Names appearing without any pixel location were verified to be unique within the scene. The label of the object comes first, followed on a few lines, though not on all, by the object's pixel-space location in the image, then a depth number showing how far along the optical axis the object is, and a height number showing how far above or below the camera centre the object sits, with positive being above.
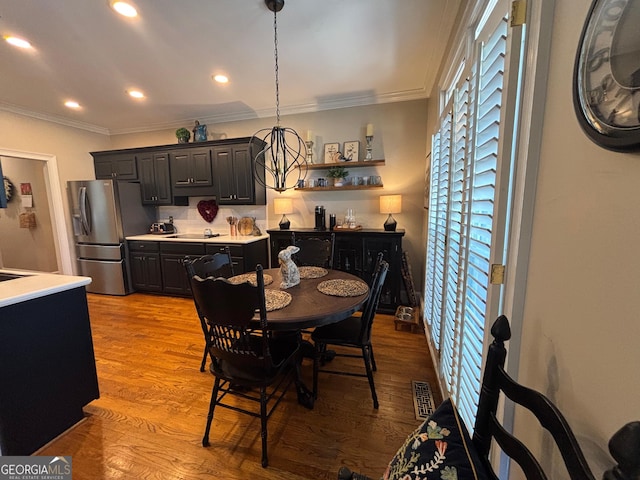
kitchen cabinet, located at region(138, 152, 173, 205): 4.17 +0.44
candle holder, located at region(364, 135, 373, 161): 3.48 +0.76
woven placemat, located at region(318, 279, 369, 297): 1.77 -0.59
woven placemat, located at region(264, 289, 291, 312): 1.56 -0.59
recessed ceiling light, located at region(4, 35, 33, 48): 2.24 +1.41
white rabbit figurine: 1.93 -0.47
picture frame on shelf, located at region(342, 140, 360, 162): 3.60 +0.72
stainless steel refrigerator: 3.95 -0.33
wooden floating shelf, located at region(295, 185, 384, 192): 3.54 +0.23
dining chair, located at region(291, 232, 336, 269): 2.65 -0.48
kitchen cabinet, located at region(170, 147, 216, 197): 3.96 +0.51
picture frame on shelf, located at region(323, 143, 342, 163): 3.65 +0.72
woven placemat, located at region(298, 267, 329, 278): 2.25 -0.59
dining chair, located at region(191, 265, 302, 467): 1.30 -0.76
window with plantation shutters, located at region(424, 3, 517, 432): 1.04 -0.02
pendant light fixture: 3.88 +0.65
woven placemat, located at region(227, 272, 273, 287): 2.06 -0.58
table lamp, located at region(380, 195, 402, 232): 3.31 -0.02
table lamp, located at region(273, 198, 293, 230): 3.75 -0.03
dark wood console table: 3.22 -0.61
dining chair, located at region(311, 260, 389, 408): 1.77 -0.93
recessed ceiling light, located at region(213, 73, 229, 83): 2.87 +1.39
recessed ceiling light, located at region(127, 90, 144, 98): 3.22 +1.39
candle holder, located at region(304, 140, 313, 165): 3.72 +0.75
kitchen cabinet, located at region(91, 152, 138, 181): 4.32 +0.67
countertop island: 1.42 -0.90
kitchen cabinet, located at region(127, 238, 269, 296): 3.74 -0.80
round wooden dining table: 1.41 -0.60
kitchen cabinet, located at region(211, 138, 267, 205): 3.79 +0.45
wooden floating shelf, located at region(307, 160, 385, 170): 3.47 +0.54
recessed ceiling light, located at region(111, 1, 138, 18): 1.83 +1.39
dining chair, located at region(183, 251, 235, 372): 1.59 -0.48
